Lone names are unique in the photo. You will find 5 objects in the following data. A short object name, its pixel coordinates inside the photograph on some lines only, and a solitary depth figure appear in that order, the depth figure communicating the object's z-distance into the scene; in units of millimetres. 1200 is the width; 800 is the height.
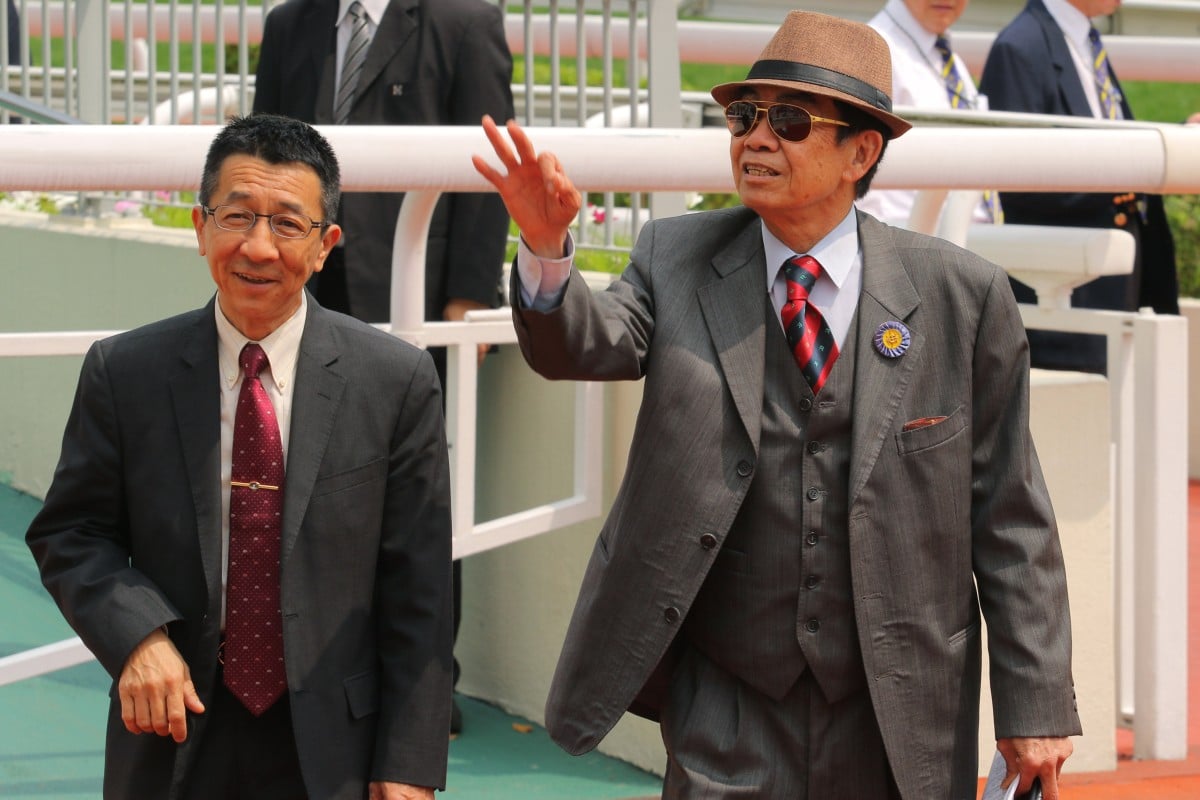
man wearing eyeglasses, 5414
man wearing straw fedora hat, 5750
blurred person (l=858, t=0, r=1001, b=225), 11164
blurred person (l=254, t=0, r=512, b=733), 9172
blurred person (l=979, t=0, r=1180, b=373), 11273
